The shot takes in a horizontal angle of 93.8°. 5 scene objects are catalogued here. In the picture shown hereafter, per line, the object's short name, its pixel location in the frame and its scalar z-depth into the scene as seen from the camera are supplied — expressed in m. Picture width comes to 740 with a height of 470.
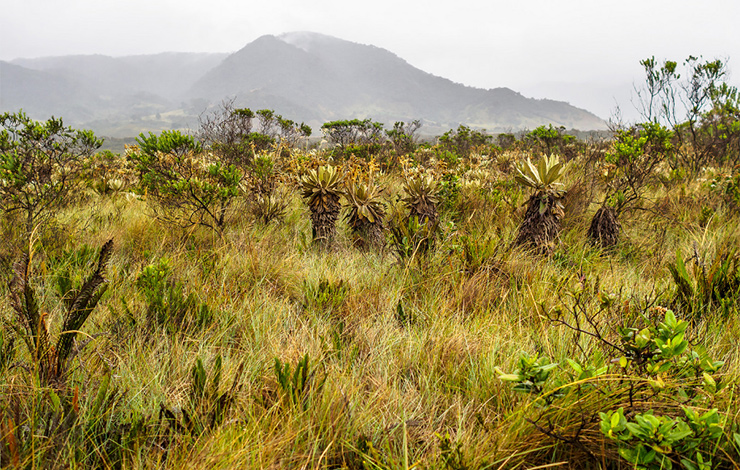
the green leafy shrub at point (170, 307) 2.21
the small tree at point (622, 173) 3.83
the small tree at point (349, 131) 12.39
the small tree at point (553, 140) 9.77
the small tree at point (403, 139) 12.53
